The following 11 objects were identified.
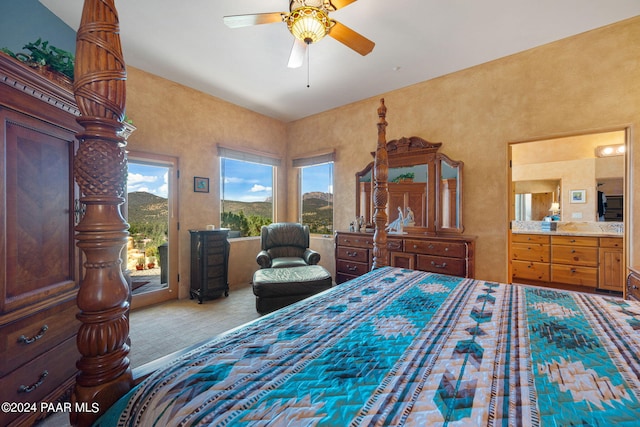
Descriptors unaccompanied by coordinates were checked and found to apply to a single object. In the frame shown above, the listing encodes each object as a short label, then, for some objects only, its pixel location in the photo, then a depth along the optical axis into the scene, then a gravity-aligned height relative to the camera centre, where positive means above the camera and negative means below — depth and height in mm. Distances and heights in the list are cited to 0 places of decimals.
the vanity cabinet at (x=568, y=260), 3461 -692
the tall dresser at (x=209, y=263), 3475 -719
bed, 631 -493
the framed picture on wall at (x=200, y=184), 3777 +448
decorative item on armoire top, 1478 +930
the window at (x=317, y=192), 4633 +422
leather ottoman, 2836 -846
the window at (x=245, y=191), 4234 +418
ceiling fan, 1782 +1462
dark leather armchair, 3986 -452
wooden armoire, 1286 -172
